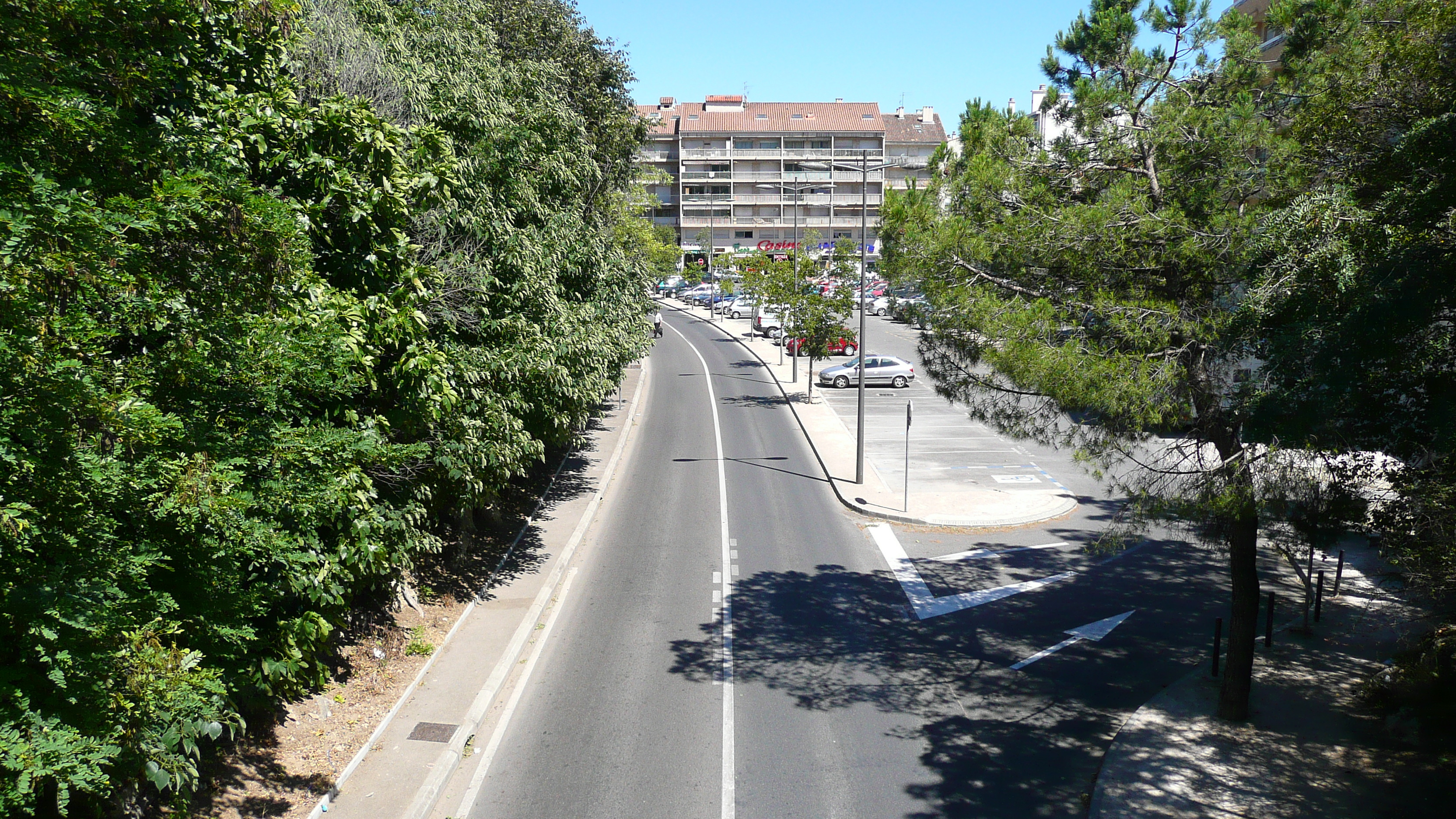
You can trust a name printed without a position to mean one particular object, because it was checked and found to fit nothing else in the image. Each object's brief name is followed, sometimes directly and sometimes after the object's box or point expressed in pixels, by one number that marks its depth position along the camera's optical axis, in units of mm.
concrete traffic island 20156
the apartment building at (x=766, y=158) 86688
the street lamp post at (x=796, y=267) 35219
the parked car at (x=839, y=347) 35938
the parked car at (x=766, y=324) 54250
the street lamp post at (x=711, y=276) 67125
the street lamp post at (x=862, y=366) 21375
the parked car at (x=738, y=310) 67250
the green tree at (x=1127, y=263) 10125
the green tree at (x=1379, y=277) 7621
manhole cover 10312
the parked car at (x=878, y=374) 37875
